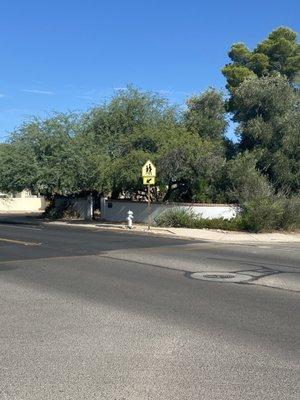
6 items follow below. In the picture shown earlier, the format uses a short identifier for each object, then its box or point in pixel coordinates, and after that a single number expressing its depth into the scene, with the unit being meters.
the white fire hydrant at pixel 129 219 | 29.58
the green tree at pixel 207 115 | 36.41
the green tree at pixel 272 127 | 32.69
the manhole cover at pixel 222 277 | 12.13
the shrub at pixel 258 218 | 26.69
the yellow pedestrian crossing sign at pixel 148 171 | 27.74
